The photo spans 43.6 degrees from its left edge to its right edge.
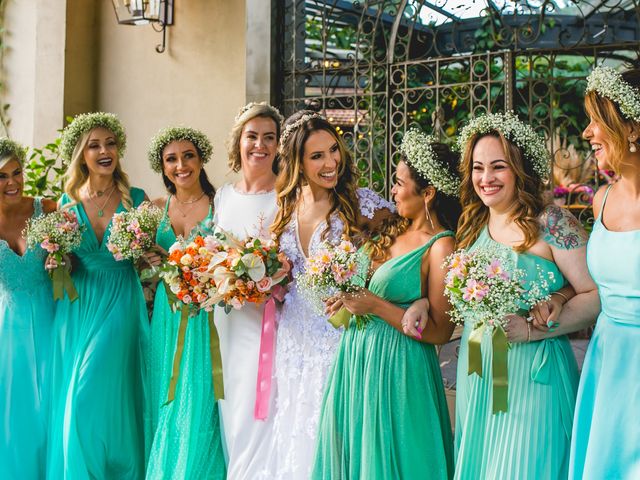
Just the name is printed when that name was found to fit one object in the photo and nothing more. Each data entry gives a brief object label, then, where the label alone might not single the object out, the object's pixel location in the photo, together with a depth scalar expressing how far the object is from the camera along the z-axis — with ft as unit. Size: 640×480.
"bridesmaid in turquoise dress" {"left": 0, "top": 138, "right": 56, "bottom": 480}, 17.22
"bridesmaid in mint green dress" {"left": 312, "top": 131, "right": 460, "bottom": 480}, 12.16
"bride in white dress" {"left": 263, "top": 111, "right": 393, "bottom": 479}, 14.19
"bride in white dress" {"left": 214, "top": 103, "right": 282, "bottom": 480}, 14.85
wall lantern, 23.24
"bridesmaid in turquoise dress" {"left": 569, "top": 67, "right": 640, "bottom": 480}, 10.02
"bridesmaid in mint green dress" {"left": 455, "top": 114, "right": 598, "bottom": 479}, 10.92
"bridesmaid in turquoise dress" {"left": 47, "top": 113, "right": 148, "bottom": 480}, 16.63
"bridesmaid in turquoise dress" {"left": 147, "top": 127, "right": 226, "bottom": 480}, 15.53
